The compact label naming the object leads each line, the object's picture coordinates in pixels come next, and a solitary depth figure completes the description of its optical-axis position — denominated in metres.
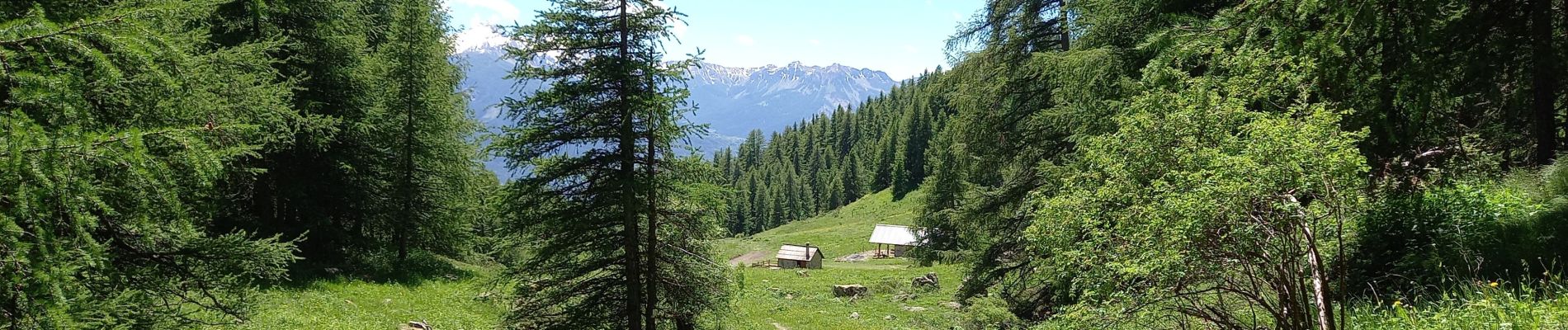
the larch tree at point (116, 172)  4.10
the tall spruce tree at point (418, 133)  19.42
